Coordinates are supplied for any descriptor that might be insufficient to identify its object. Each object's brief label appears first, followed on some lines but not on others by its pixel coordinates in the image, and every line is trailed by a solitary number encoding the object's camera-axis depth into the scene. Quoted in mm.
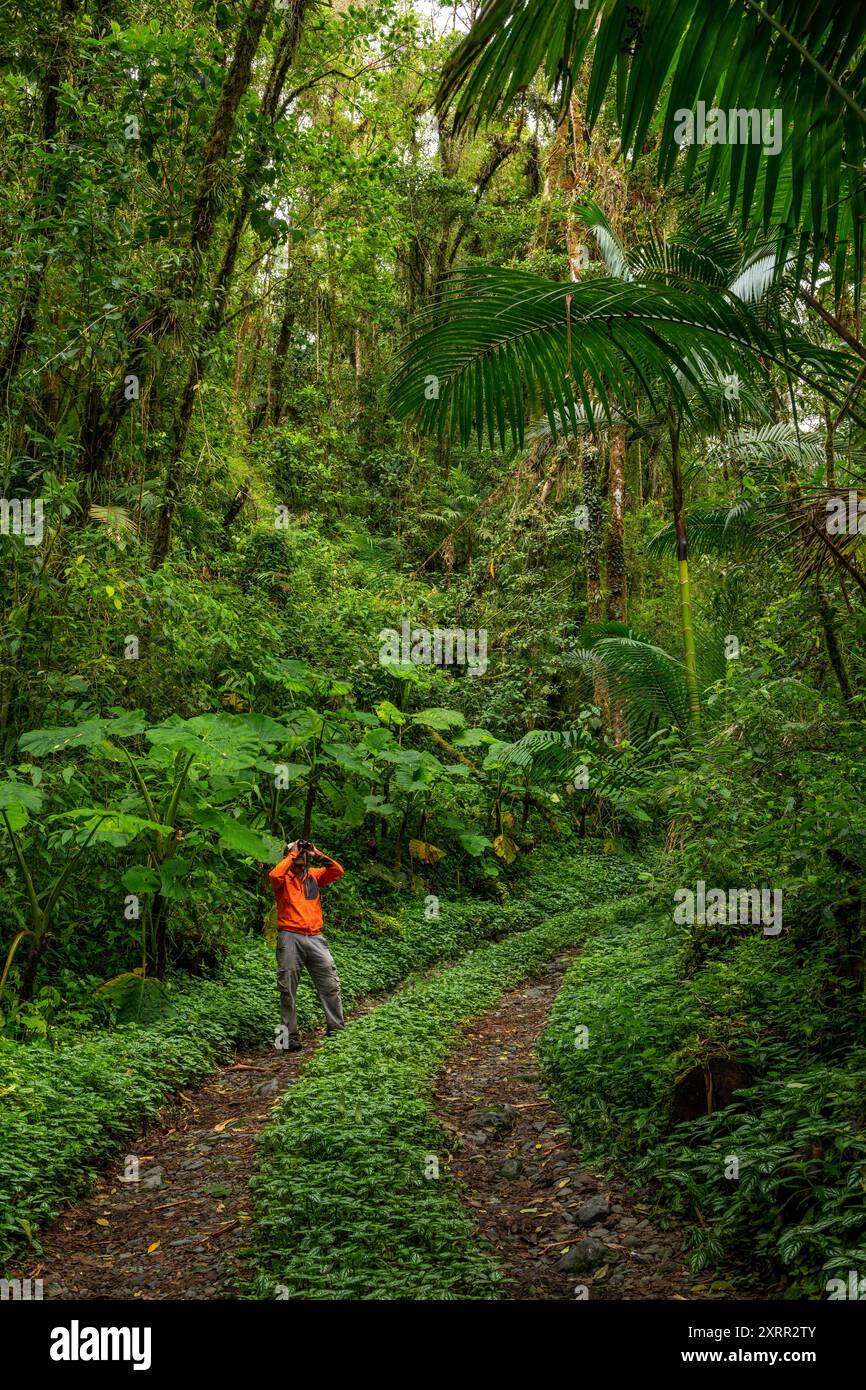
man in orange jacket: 8102
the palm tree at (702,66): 2734
